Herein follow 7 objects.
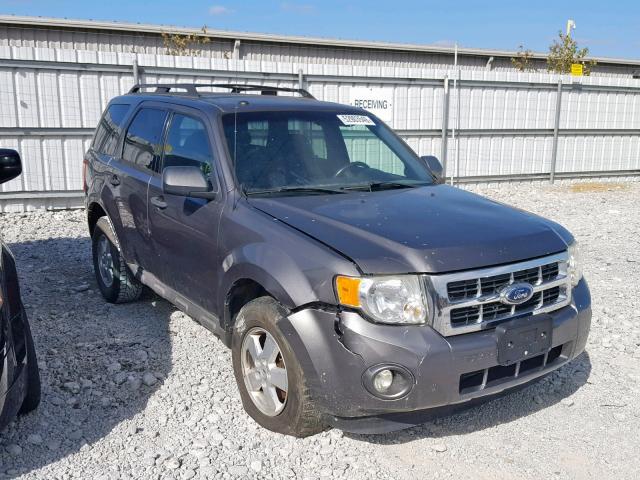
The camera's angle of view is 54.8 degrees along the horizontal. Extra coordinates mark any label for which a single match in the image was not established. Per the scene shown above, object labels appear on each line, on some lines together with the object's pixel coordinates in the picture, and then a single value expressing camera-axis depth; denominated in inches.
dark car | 116.0
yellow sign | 624.9
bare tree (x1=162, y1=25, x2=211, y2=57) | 736.3
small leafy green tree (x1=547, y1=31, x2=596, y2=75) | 921.5
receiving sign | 481.1
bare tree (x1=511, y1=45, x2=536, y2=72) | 993.5
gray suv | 115.3
